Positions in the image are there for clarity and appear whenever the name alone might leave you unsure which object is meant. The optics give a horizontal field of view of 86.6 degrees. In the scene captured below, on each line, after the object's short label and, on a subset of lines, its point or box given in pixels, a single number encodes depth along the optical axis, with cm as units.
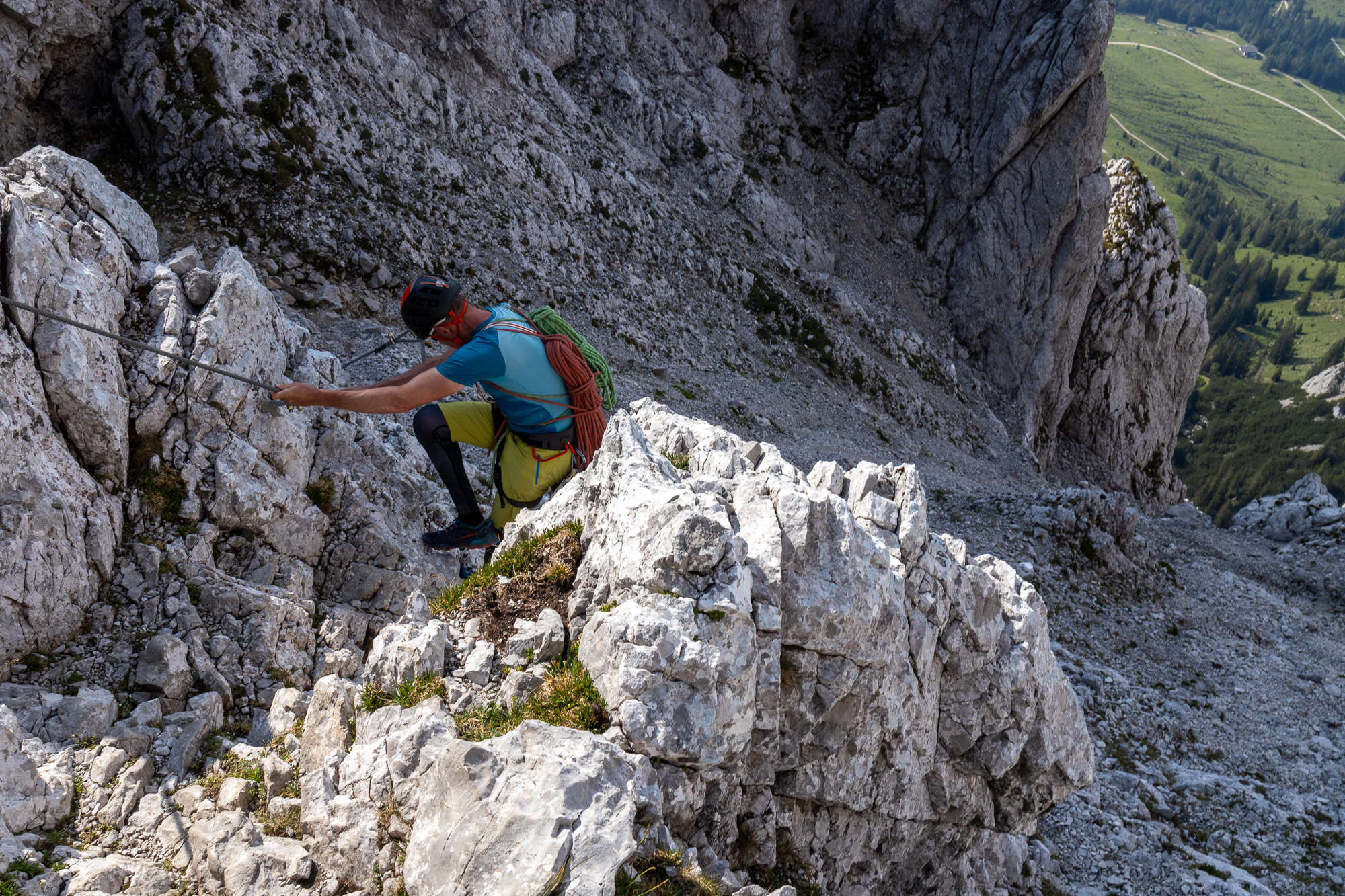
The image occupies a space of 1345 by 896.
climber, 835
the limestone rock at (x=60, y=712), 740
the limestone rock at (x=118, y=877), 551
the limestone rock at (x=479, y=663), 682
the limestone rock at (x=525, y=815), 492
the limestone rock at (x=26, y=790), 607
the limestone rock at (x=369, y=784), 566
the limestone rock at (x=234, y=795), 634
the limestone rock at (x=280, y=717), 765
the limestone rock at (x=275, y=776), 648
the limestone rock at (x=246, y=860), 555
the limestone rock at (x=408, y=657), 683
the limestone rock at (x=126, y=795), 637
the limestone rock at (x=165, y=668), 844
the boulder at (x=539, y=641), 696
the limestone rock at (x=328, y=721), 656
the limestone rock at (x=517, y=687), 646
